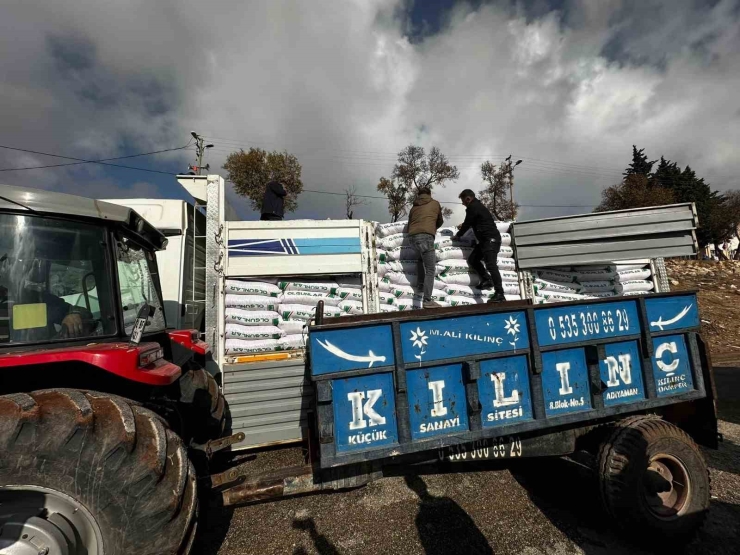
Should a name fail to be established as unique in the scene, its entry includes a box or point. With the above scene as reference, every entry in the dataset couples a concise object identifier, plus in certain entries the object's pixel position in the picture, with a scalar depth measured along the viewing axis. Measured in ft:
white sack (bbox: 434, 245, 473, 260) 15.43
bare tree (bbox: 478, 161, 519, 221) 86.99
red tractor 5.63
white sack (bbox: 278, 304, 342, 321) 13.53
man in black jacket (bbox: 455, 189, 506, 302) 14.90
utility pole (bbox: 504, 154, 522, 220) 87.99
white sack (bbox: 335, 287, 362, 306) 14.05
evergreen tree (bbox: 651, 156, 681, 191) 122.83
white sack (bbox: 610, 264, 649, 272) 16.85
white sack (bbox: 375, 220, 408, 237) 15.16
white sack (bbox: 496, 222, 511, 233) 16.33
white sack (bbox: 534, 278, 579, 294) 16.26
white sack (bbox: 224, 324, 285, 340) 13.02
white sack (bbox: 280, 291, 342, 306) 13.64
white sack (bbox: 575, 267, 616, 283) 16.63
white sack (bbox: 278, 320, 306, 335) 13.47
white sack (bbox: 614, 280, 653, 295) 16.74
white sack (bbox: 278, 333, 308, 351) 13.32
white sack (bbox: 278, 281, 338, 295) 13.73
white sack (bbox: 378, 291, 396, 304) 14.69
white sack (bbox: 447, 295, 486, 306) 15.23
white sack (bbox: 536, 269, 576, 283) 16.37
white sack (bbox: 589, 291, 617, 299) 16.55
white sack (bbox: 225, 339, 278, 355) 12.93
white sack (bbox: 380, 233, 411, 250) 15.05
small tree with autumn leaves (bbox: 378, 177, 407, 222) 83.15
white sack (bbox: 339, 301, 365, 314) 13.98
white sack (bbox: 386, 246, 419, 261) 15.17
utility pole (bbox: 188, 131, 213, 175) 57.82
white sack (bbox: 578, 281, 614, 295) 16.57
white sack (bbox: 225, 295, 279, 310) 13.23
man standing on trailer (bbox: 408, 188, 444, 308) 14.58
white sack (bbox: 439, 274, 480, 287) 15.47
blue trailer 7.47
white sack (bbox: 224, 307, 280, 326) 13.12
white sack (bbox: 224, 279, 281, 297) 13.26
